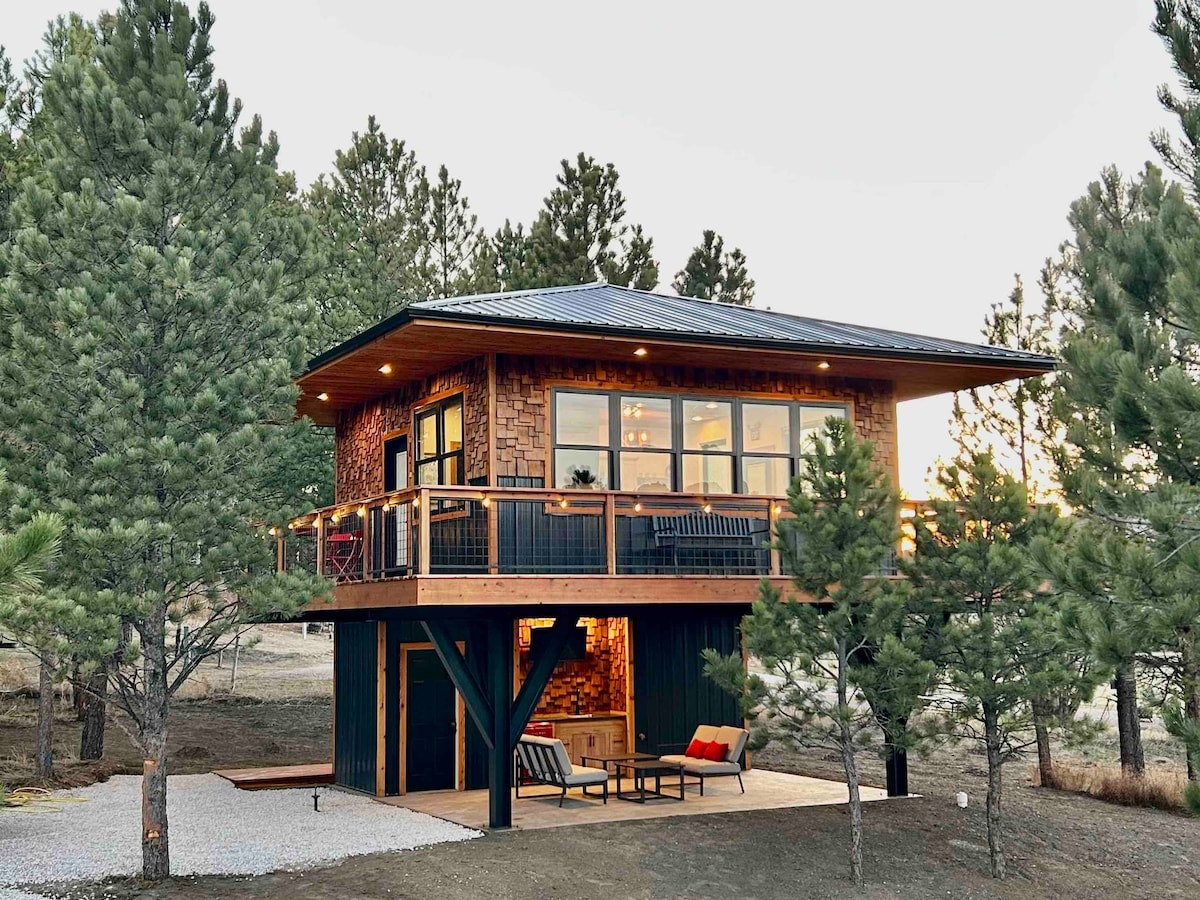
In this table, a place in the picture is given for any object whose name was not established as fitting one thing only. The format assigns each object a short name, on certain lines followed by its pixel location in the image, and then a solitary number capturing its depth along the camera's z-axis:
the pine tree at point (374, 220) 25.62
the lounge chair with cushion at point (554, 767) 12.77
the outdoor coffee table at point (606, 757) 13.68
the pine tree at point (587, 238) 27.36
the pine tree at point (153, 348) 9.53
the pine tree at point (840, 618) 10.46
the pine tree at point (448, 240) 27.83
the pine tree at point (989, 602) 10.84
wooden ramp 15.99
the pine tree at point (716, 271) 30.64
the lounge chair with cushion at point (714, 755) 13.63
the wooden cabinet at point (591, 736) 15.02
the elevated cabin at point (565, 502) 11.62
